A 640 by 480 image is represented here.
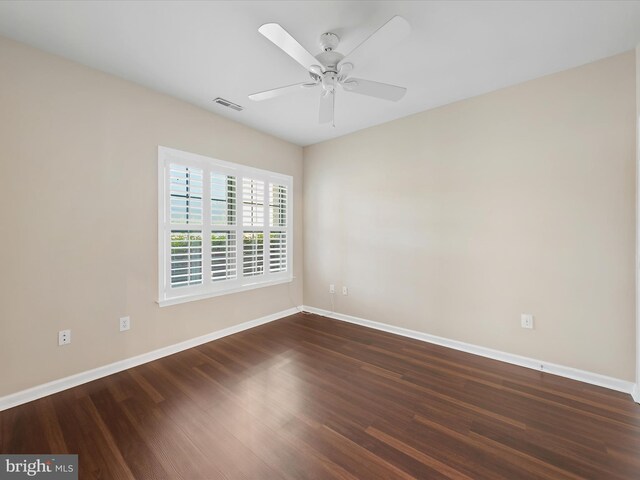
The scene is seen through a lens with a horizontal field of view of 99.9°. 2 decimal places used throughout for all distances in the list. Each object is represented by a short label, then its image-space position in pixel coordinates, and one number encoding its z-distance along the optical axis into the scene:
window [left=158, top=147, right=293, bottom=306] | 2.83
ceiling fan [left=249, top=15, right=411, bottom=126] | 1.47
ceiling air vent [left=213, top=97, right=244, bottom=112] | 2.87
